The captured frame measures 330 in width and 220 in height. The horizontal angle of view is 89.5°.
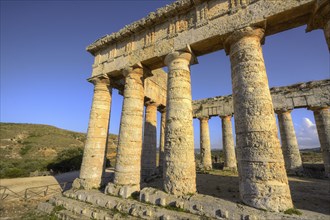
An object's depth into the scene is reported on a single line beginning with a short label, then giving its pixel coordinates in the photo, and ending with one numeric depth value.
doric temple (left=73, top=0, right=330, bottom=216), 5.01
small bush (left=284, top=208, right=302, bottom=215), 4.17
